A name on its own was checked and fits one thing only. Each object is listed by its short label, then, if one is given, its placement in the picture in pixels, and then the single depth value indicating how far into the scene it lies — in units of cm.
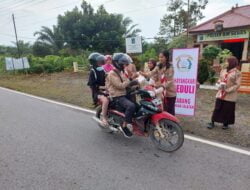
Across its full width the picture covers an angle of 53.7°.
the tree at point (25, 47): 4112
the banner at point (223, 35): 1919
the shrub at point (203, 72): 1032
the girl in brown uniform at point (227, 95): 479
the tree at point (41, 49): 3579
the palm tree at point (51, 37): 3425
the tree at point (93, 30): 3155
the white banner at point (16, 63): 2008
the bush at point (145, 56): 1625
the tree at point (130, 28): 3388
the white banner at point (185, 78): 556
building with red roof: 1920
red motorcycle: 403
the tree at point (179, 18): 2842
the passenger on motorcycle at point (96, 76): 530
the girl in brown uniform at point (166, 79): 512
